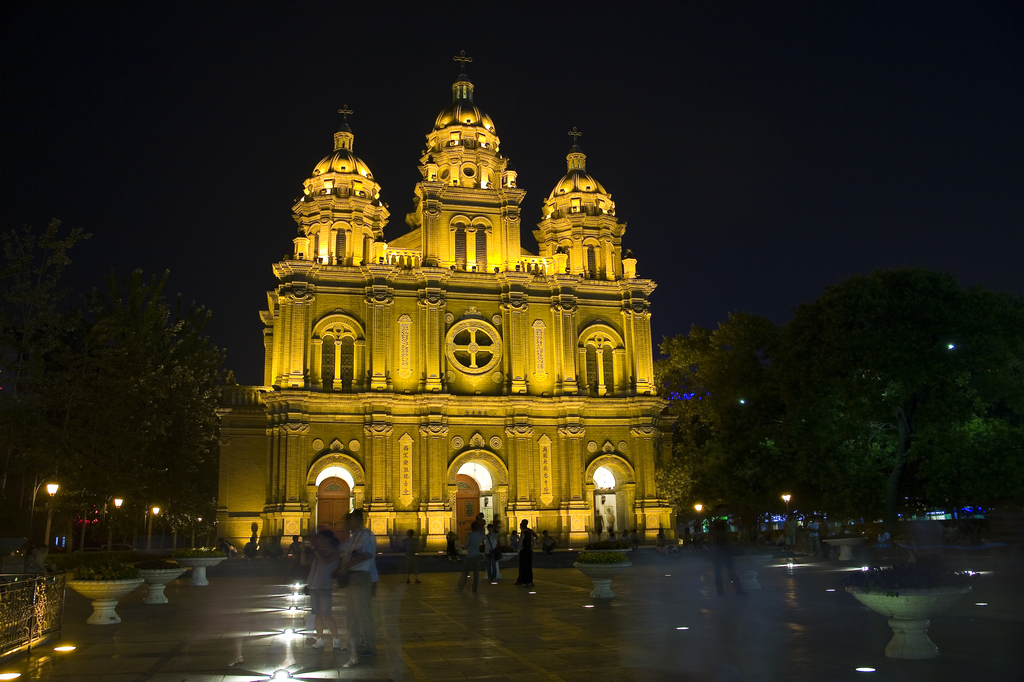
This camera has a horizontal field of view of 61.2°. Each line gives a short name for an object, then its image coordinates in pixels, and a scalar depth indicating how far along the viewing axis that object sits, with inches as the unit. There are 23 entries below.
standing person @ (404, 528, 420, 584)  1046.4
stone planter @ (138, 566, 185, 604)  802.2
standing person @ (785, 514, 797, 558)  1562.5
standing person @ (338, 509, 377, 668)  474.1
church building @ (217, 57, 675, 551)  1701.5
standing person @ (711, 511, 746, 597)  751.7
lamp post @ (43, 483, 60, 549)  1021.5
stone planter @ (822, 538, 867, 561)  1247.6
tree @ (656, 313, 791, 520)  1234.6
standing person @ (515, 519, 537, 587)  916.6
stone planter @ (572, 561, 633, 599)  772.6
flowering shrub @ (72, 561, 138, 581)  653.9
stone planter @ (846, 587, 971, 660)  436.5
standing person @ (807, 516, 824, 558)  1435.8
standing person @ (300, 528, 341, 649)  526.0
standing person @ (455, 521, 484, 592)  874.8
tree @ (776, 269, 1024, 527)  1043.3
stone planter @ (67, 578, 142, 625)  646.5
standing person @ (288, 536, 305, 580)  668.1
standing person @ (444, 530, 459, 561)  1452.4
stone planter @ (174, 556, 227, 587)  1070.0
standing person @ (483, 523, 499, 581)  987.9
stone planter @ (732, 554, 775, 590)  786.2
